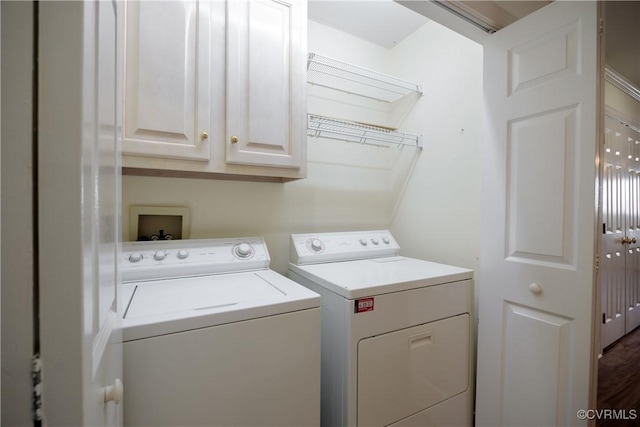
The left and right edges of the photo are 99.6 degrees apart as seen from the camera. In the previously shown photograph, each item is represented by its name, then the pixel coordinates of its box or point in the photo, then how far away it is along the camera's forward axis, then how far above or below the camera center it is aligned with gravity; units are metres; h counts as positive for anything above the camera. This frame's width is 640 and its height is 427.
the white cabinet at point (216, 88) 1.17 +0.59
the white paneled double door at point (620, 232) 1.54 -0.12
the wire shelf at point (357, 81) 1.84 +0.99
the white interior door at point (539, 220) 1.08 -0.03
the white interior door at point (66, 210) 0.32 +0.00
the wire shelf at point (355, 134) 1.81 +0.56
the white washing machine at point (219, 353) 0.84 -0.49
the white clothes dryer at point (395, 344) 1.21 -0.65
